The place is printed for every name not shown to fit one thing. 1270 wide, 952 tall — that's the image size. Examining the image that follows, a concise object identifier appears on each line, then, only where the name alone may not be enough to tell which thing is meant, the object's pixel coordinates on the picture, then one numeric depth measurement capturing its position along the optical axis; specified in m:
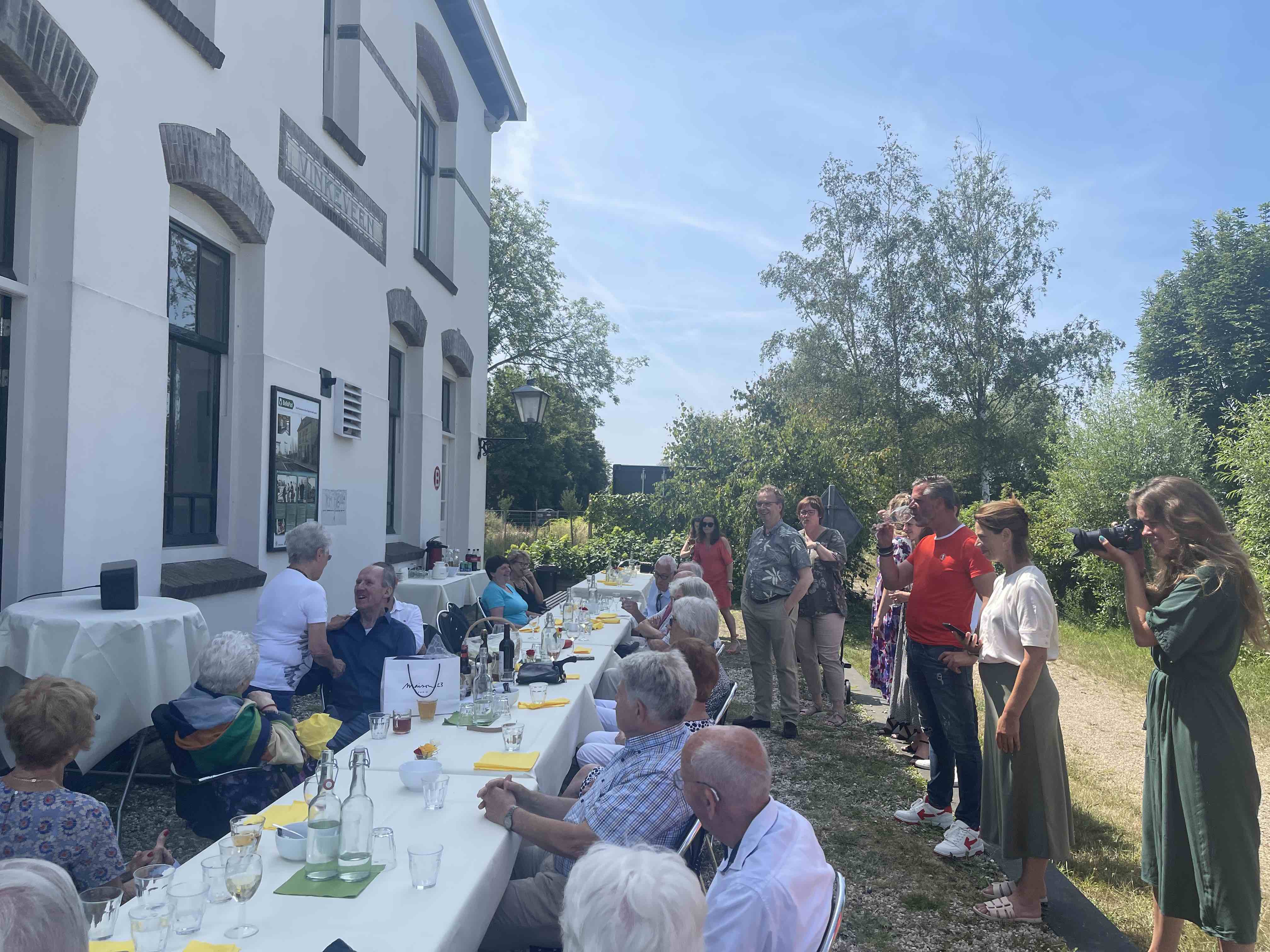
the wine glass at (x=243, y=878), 1.91
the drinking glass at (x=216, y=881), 1.98
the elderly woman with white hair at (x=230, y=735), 3.26
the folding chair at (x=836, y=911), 1.89
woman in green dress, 2.79
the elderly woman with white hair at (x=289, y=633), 4.73
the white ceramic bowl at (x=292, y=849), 2.25
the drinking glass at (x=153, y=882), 1.84
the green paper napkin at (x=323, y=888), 2.05
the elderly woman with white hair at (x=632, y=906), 1.34
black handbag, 4.57
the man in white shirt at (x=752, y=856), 1.82
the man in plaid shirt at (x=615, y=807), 2.56
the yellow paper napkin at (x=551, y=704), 4.05
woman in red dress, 8.79
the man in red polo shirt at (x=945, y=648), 4.32
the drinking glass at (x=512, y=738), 3.30
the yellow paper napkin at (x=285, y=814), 2.49
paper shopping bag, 3.69
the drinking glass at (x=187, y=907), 1.83
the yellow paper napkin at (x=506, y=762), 3.09
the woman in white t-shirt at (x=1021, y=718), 3.44
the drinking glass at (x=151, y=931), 1.74
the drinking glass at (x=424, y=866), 2.09
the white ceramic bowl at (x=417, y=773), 2.78
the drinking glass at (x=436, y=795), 2.70
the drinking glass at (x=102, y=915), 1.78
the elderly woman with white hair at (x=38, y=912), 1.21
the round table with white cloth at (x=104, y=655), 3.72
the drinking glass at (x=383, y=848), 2.23
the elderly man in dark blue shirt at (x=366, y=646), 4.75
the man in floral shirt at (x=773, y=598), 6.39
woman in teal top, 7.09
